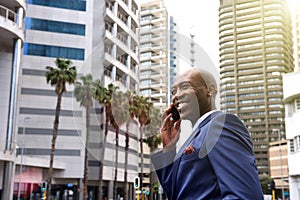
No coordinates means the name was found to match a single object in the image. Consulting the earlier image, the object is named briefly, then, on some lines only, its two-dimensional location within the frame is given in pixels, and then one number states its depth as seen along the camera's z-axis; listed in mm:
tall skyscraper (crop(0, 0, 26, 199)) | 35281
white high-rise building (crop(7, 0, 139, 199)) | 51000
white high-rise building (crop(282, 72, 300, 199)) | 32781
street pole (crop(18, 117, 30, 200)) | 44675
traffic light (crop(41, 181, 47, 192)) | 38156
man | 1266
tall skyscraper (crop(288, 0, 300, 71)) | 112044
